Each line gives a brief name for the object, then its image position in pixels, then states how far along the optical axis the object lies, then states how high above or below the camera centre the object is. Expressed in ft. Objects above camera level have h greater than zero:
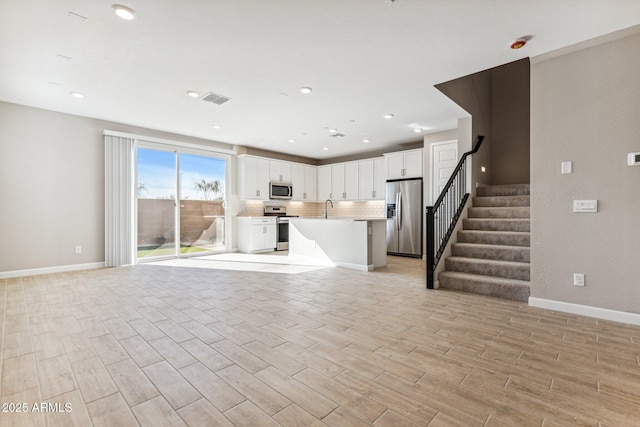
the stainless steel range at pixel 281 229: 26.48 -1.57
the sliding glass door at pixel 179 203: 20.15 +0.70
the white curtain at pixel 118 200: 18.15 +0.75
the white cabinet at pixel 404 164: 22.33 +3.82
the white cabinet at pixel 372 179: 25.54 +2.99
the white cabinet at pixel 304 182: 29.04 +3.11
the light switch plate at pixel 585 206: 9.68 +0.18
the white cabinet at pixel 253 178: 25.09 +3.04
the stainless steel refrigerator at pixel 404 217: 21.90 -0.42
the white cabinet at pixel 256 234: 24.45 -1.91
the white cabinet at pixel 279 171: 27.09 +3.92
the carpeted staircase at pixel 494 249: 11.99 -1.77
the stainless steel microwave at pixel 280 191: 26.91 +2.04
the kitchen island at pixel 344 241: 17.43 -1.92
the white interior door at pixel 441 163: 20.16 +3.47
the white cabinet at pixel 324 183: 30.08 +3.08
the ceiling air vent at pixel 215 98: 14.14 +5.73
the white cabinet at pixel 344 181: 27.68 +3.05
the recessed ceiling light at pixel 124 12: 7.93 +5.63
